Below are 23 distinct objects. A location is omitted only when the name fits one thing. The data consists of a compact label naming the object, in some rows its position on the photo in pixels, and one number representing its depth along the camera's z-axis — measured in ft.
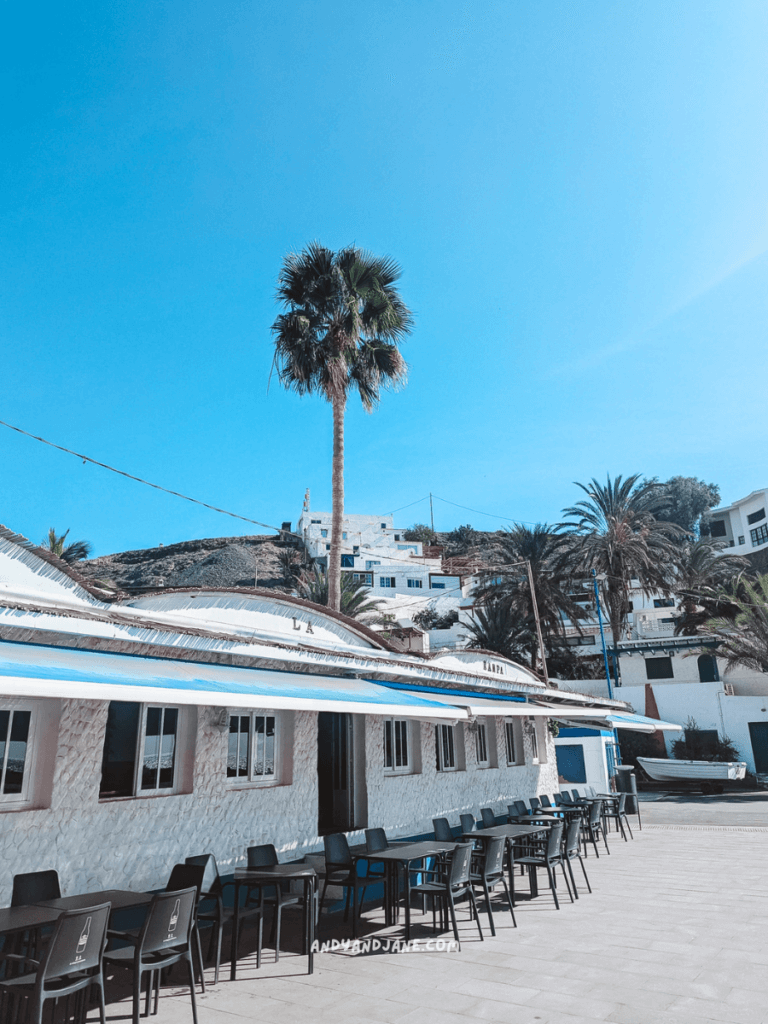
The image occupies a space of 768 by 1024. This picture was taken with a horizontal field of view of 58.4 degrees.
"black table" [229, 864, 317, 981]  21.24
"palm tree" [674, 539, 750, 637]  121.90
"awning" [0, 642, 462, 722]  14.56
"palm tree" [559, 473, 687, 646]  117.29
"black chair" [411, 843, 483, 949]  23.62
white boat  89.51
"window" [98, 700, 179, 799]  22.35
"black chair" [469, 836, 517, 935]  25.40
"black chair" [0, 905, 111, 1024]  13.44
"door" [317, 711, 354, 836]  34.09
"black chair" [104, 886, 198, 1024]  15.62
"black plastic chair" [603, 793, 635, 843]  51.29
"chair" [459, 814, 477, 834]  33.76
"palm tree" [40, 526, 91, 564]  111.89
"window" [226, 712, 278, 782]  27.14
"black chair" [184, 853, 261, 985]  20.71
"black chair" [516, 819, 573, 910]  28.86
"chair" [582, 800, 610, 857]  41.24
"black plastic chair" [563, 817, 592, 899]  30.45
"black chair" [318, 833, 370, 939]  25.66
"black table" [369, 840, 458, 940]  24.23
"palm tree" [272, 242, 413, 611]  55.52
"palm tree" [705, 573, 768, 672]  94.27
